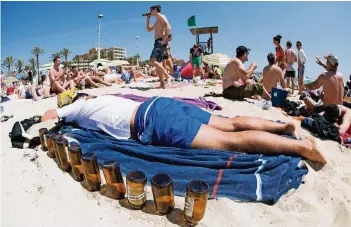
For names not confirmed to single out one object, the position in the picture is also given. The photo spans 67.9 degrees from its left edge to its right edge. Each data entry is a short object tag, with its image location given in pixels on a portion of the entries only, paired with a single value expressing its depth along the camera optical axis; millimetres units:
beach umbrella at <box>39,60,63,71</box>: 20355
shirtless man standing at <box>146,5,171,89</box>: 6500
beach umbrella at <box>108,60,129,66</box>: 24869
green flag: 15352
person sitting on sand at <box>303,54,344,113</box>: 4613
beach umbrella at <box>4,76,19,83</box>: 25172
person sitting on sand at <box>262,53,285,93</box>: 6372
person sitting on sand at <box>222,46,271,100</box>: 5500
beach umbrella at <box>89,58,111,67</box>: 26158
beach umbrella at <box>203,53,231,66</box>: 16550
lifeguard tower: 21828
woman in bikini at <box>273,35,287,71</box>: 9078
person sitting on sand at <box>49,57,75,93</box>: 7395
